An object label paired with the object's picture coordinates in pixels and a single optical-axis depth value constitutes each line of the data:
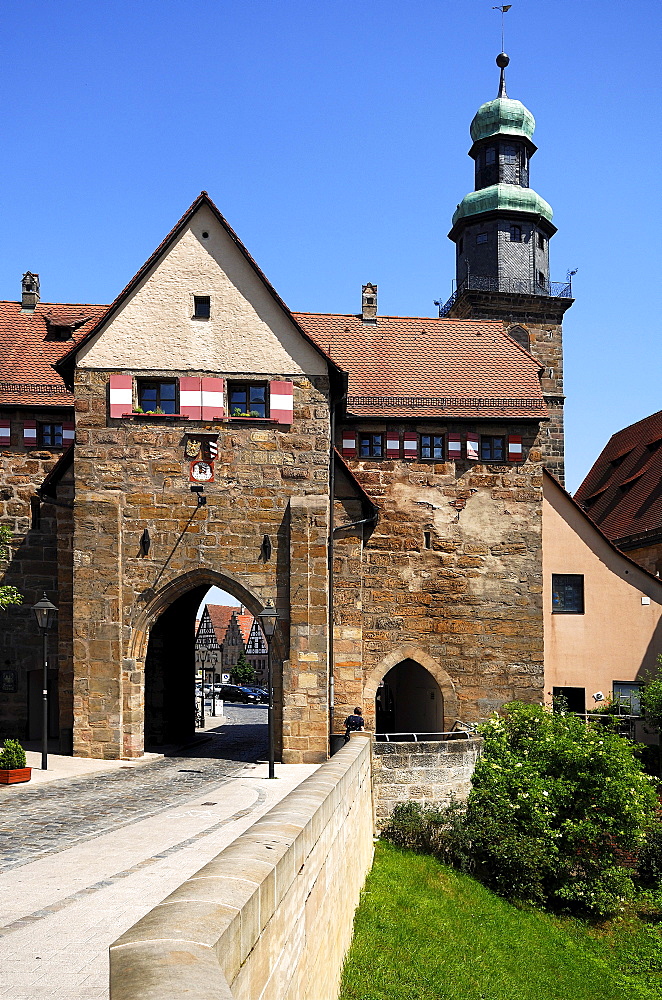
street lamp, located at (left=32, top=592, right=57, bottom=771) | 17.09
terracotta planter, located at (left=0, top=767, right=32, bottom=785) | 15.38
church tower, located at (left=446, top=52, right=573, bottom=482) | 39.31
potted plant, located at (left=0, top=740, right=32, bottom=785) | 15.41
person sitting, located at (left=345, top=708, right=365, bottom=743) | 19.39
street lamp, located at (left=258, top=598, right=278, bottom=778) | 16.43
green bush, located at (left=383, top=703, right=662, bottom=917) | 18.44
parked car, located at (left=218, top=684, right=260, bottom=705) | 57.06
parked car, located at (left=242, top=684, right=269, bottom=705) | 56.91
